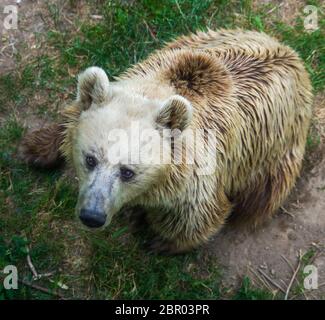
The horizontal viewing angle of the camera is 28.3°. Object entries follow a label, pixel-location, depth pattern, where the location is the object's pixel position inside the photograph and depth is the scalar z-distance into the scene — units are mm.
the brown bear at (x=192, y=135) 4043
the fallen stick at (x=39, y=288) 5129
